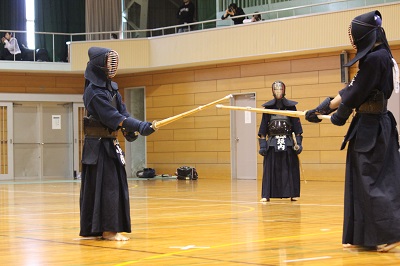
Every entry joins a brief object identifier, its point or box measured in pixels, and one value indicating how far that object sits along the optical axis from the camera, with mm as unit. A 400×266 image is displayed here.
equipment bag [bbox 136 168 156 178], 24047
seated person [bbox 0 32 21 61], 23906
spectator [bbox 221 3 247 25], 21891
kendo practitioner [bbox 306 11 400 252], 6070
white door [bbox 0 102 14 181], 24938
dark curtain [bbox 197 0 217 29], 22797
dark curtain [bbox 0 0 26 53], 25562
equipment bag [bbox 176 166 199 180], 22391
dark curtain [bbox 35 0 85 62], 26281
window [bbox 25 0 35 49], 26119
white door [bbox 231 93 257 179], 22406
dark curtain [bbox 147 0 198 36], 24766
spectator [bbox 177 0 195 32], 23375
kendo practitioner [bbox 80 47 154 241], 7176
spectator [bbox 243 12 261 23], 21328
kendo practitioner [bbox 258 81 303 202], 12578
